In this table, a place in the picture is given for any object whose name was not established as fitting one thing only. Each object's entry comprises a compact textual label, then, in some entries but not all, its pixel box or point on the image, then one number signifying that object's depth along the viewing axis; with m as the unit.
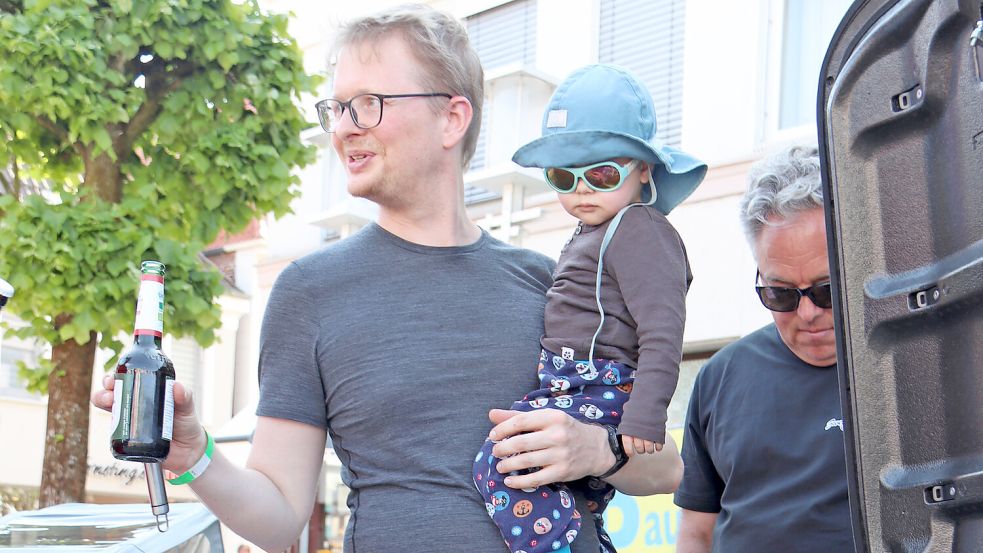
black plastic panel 1.72
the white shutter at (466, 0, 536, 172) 12.47
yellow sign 8.14
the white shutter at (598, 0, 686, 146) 11.15
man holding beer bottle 2.41
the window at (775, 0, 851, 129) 10.09
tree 7.80
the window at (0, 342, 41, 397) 22.39
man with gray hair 3.06
